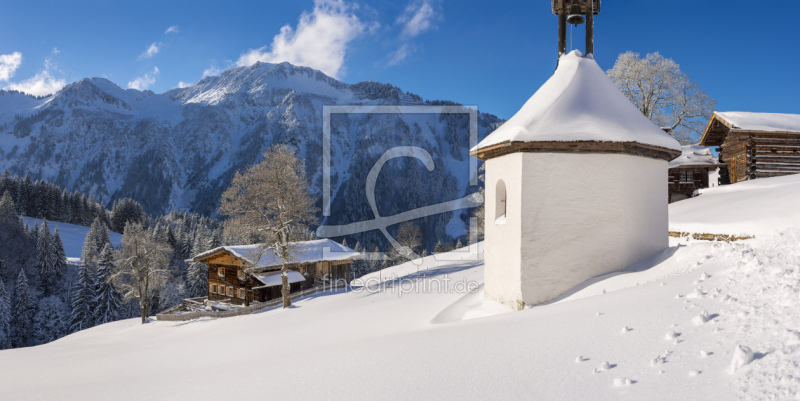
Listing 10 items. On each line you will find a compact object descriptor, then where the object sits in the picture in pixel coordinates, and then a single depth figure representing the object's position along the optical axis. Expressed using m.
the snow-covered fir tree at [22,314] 44.69
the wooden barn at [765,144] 21.41
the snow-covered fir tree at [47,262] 56.81
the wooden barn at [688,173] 26.47
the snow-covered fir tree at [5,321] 40.28
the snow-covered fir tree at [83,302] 44.88
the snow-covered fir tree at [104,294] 45.50
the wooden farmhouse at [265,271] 27.60
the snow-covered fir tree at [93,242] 47.84
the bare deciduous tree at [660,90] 29.62
